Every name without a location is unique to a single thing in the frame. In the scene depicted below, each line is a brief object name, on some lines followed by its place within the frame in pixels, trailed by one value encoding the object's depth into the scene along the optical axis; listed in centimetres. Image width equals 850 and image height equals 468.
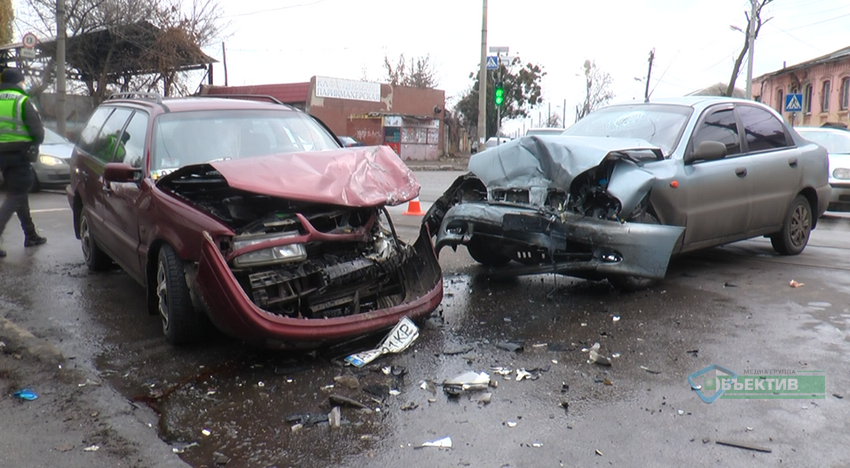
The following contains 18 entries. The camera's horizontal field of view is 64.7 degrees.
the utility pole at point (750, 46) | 2840
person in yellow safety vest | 720
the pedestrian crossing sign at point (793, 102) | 1864
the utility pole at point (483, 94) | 2327
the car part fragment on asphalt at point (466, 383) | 378
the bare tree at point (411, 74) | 6122
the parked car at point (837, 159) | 1135
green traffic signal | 2075
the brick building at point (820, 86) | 3728
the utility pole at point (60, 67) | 1849
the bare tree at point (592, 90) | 5881
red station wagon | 394
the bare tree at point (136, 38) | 2583
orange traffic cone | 1080
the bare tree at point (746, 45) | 3123
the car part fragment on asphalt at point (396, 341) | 417
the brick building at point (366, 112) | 3772
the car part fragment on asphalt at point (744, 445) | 308
